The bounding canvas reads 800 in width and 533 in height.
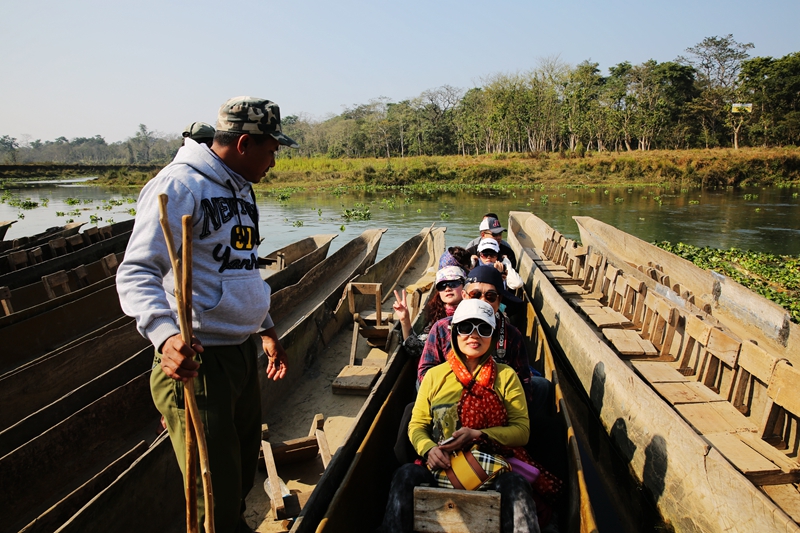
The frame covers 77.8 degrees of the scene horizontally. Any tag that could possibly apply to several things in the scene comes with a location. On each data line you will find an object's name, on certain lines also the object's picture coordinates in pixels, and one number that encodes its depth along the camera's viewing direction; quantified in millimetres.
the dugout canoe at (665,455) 2262
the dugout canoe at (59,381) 3119
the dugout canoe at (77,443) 2730
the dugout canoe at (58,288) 5379
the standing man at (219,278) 1617
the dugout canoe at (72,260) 6727
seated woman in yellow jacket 2311
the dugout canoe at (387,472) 2162
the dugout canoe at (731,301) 4340
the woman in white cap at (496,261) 5336
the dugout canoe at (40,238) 8883
